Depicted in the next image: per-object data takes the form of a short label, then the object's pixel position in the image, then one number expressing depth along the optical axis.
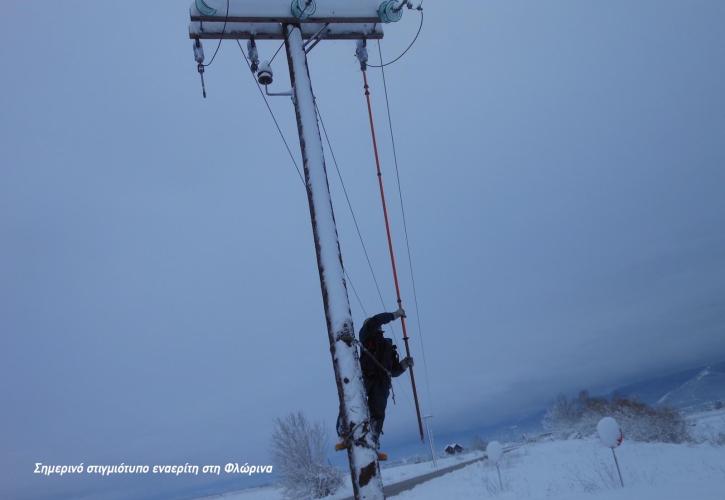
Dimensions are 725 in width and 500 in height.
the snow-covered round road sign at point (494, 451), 21.08
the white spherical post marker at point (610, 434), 15.28
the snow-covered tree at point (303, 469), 34.81
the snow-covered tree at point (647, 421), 34.12
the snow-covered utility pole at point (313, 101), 4.30
